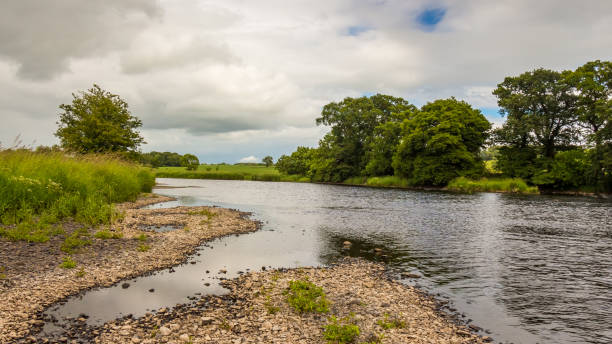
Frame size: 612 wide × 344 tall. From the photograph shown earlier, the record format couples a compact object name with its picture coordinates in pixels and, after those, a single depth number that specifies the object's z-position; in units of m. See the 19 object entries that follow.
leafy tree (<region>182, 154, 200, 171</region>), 171.75
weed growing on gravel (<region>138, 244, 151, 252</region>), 15.95
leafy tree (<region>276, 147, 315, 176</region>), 134.38
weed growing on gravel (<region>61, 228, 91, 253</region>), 14.47
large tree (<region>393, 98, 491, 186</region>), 71.06
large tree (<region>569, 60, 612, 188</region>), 54.47
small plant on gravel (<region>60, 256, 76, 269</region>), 12.56
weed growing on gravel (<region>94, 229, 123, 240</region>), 17.07
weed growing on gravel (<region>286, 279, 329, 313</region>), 10.03
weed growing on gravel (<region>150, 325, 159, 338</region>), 8.22
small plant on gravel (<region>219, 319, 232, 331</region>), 8.79
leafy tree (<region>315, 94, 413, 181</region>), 100.31
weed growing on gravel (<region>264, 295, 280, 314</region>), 9.87
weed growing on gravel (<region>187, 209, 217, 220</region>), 28.58
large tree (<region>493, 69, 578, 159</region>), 64.81
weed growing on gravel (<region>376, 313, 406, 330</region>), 9.08
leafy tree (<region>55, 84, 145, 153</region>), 44.50
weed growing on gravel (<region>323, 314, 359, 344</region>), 8.20
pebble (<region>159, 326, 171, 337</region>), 8.31
